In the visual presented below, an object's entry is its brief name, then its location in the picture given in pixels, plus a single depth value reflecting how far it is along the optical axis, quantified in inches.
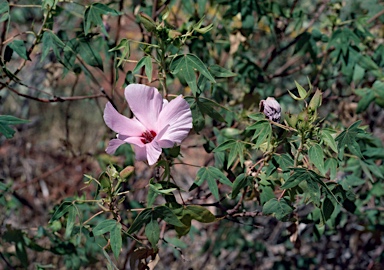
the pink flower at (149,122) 42.9
